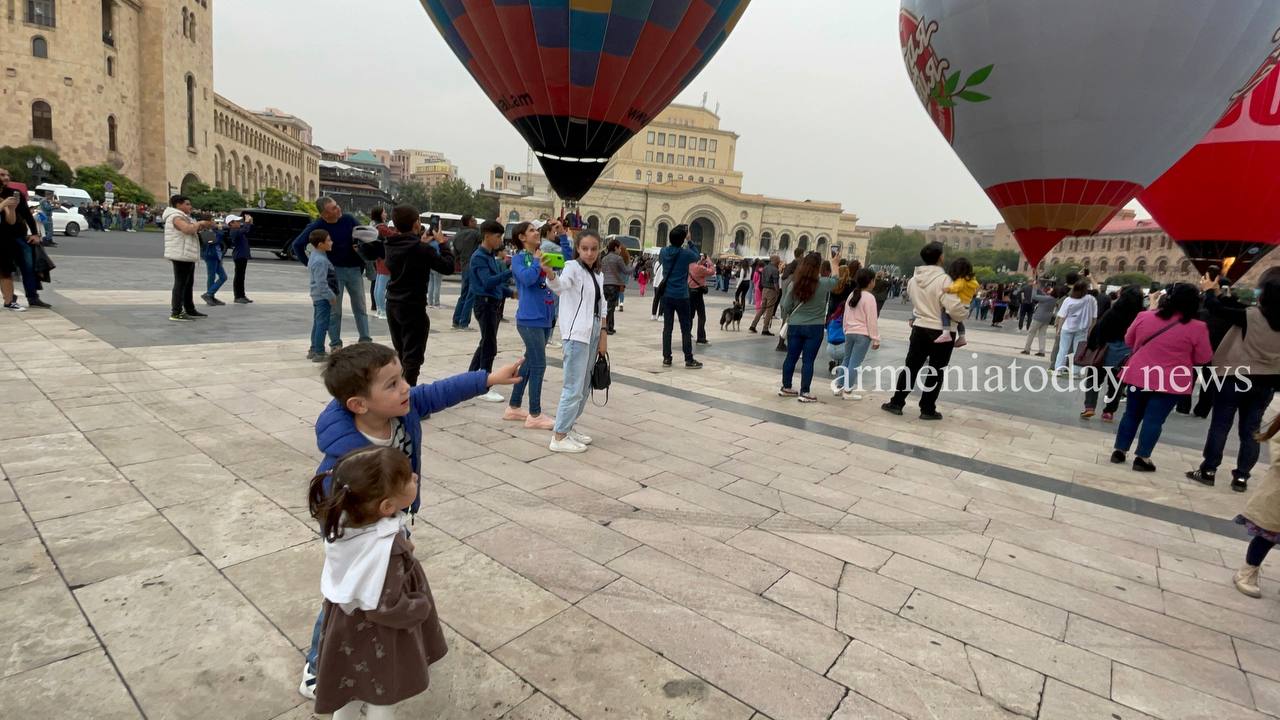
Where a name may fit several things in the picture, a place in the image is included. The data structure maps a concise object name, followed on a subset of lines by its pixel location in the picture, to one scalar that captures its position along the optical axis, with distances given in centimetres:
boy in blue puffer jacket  193
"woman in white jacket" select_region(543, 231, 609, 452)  464
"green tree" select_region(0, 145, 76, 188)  3719
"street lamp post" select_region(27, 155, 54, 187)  3728
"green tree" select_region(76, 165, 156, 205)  4066
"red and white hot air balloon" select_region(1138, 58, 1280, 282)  1075
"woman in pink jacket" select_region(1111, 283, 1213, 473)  517
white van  2983
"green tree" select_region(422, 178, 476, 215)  7512
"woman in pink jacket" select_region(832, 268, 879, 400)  721
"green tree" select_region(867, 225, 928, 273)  11650
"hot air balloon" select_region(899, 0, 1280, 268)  780
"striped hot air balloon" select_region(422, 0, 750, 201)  877
